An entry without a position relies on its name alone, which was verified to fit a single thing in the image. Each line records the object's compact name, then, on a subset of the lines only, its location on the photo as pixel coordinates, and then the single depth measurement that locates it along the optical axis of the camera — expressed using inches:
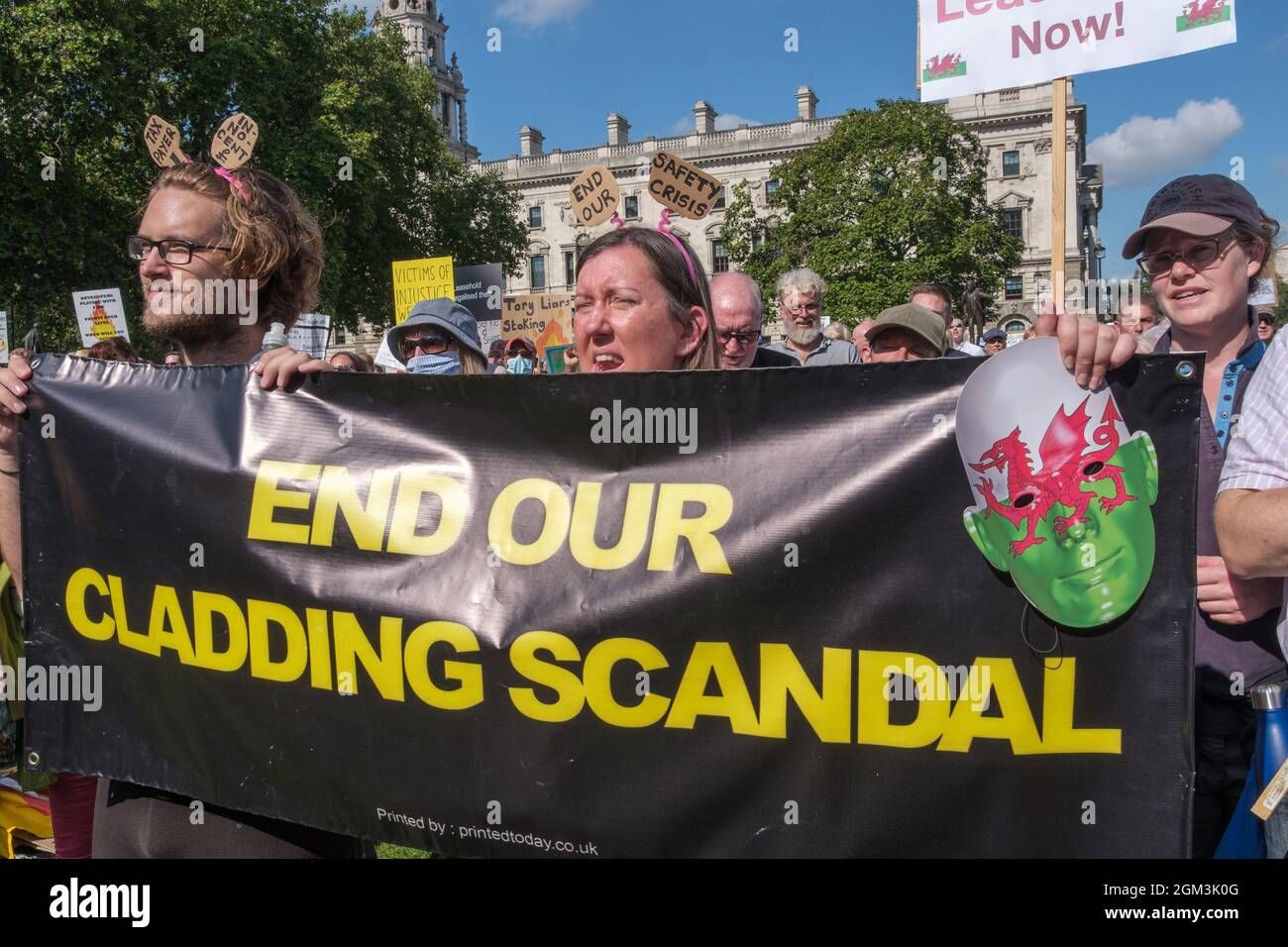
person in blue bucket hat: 185.5
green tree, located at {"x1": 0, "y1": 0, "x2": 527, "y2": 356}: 861.8
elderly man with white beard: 238.1
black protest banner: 72.6
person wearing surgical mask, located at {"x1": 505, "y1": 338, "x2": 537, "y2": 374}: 592.4
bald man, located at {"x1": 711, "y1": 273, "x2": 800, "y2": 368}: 177.2
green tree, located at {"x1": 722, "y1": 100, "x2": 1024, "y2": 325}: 1598.2
